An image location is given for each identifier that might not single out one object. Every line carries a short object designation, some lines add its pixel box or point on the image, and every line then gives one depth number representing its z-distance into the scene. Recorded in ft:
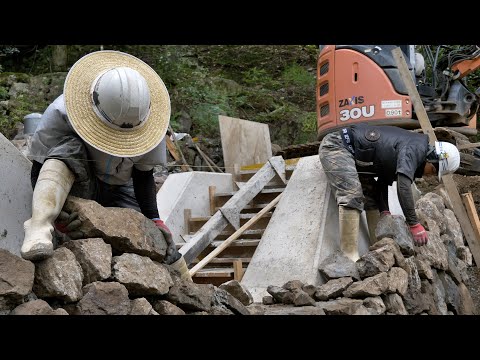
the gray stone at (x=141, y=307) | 10.16
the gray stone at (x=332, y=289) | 15.29
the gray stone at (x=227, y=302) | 11.91
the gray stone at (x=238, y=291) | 13.79
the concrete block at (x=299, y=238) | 16.92
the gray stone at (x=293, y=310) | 13.48
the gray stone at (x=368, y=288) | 15.65
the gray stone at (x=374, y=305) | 15.49
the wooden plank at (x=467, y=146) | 27.18
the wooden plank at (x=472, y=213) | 26.40
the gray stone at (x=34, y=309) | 8.83
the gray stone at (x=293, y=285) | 15.21
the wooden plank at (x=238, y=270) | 18.67
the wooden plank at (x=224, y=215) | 20.13
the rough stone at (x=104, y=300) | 9.61
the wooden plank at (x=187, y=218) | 23.06
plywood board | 26.43
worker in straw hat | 10.55
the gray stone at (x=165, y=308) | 10.74
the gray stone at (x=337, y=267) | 16.25
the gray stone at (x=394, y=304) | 16.52
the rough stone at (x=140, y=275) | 10.36
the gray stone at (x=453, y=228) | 24.96
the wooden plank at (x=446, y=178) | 22.12
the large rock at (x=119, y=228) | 10.49
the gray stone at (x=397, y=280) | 16.75
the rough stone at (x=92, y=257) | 9.98
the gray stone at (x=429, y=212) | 22.56
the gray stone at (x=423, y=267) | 19.67
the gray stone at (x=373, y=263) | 16.37
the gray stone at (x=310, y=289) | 15.40
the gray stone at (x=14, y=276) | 8.83
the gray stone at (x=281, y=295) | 14.73
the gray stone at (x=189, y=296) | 11.16
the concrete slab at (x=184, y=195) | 22.71
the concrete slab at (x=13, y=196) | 10.57
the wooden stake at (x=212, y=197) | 24.03
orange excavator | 22.85
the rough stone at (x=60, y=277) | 9.34
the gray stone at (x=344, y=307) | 14.06
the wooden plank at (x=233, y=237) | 19.33
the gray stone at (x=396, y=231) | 18.11
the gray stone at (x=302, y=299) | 14.51
